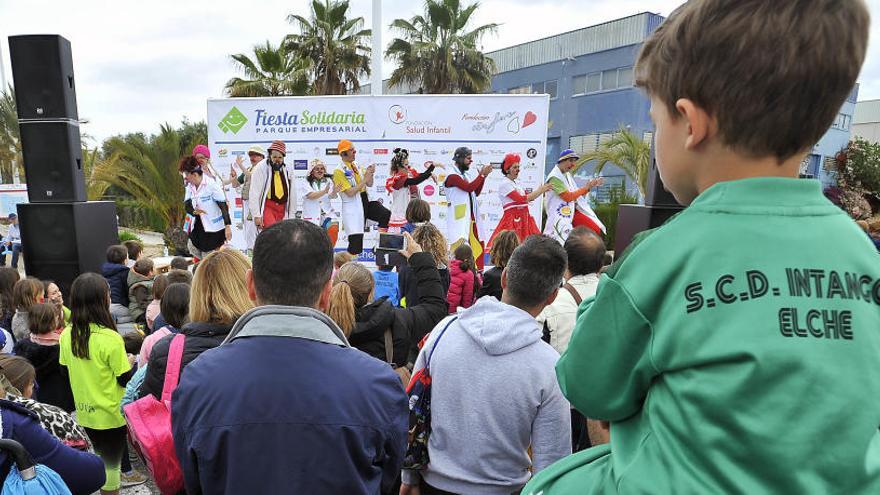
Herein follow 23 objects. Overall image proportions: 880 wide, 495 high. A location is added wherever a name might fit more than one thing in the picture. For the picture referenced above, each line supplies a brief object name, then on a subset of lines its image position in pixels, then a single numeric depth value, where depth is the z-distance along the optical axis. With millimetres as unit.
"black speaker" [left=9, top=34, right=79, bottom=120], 5258
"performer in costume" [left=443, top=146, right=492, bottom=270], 8664
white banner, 8930
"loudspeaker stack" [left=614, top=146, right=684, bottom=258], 4848
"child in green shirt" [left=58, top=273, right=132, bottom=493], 3012
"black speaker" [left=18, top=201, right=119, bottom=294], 5547
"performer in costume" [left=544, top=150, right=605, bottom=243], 8156
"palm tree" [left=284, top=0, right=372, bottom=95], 21000
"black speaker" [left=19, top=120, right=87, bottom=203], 5488
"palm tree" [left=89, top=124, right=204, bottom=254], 15961
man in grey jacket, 1763
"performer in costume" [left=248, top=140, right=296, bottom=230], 8781
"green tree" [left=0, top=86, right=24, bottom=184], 24375
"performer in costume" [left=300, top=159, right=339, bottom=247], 9383
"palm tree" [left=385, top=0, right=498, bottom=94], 22141
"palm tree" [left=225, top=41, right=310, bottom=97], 20344
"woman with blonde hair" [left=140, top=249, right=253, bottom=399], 1923
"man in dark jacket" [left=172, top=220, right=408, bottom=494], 1261
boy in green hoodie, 643
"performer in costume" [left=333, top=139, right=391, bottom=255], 9117
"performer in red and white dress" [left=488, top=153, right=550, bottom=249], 8453
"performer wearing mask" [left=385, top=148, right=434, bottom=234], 9078
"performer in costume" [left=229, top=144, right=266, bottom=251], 9281
